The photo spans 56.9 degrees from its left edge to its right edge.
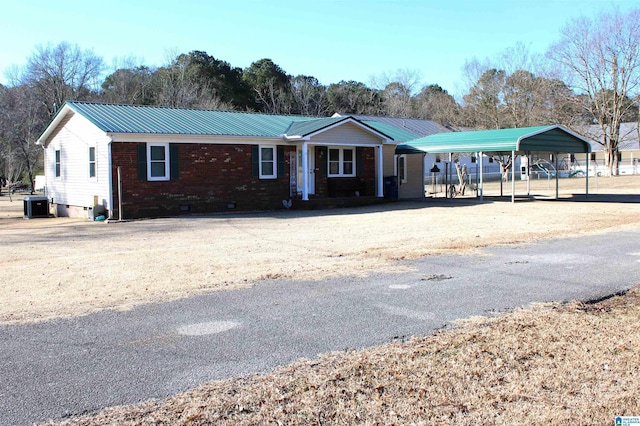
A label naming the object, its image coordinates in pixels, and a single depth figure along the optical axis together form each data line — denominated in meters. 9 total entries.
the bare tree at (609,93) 45.06
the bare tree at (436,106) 52.66
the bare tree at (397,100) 63.56
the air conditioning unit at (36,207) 21.89
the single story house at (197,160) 18.95
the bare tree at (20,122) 40.44
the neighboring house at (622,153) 52.43
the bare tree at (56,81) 48.56
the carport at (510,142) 22.61
